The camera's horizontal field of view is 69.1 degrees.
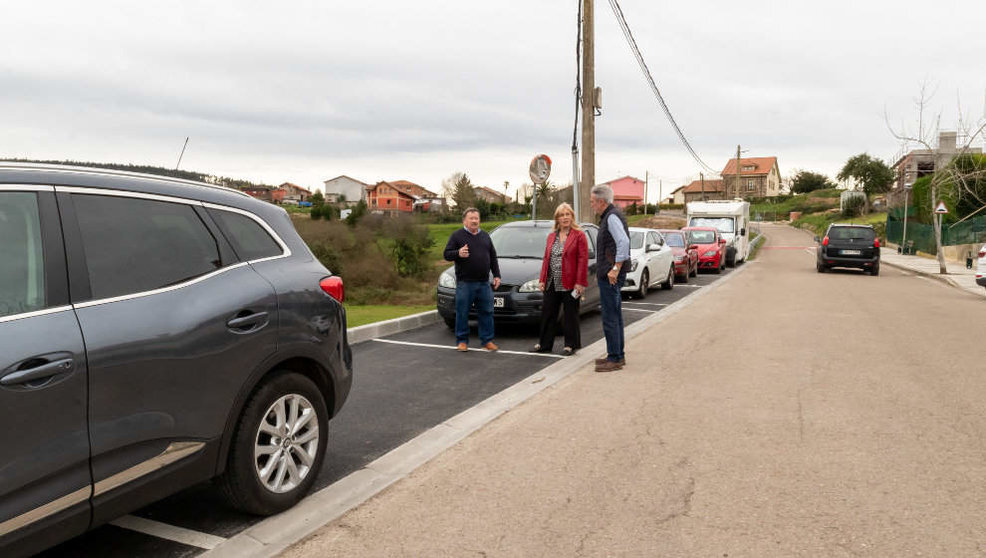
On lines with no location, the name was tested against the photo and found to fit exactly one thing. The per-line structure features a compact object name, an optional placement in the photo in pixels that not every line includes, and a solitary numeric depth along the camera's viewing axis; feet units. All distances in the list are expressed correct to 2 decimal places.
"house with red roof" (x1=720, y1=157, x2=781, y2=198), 431.43
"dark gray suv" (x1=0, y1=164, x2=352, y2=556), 8.24
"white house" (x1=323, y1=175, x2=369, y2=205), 458.50
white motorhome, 92.39
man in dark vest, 23.72
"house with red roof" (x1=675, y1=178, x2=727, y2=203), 410.37
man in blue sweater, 27.40
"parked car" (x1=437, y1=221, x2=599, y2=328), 30.89
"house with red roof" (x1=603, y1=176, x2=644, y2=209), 469.57
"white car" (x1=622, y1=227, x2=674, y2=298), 49.19
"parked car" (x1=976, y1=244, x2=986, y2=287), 47.60
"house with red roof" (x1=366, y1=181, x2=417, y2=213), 424.46
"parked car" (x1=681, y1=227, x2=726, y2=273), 77.20
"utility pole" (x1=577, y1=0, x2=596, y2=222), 53.93
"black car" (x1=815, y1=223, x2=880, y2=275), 74.02
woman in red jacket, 26.12
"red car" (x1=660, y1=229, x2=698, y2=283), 63.05
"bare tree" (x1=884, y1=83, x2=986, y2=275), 77.25
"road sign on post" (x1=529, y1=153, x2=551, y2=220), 43.68
